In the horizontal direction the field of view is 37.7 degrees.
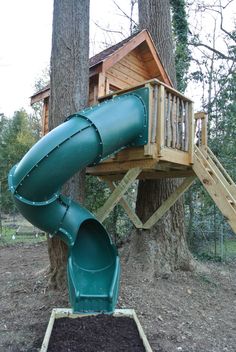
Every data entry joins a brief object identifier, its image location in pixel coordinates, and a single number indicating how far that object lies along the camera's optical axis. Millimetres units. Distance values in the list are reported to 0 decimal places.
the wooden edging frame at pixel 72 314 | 3657
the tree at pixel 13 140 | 18016
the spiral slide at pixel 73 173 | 3541
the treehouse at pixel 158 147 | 4574
